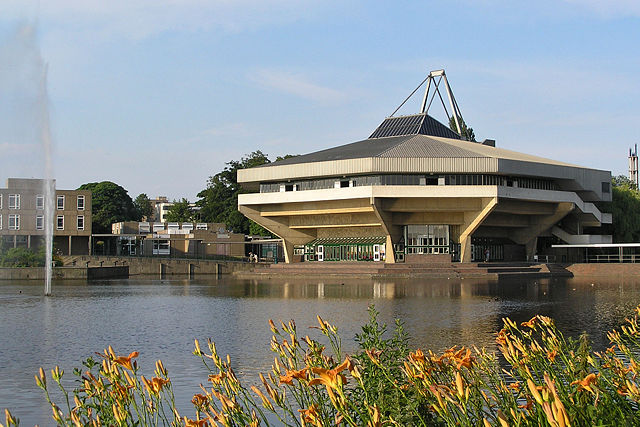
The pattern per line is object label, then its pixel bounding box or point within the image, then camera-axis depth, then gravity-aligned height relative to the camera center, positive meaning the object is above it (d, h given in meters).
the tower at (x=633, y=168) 135.56 +14.10
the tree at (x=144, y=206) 184.00 +10.88
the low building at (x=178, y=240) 97.44 +1.62
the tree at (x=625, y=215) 85.50 +3.92
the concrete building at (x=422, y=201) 71.06 +4.71
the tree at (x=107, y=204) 123.31 +7.78
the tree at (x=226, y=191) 111.19 +8.66
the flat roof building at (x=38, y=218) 87.94 +4.00
